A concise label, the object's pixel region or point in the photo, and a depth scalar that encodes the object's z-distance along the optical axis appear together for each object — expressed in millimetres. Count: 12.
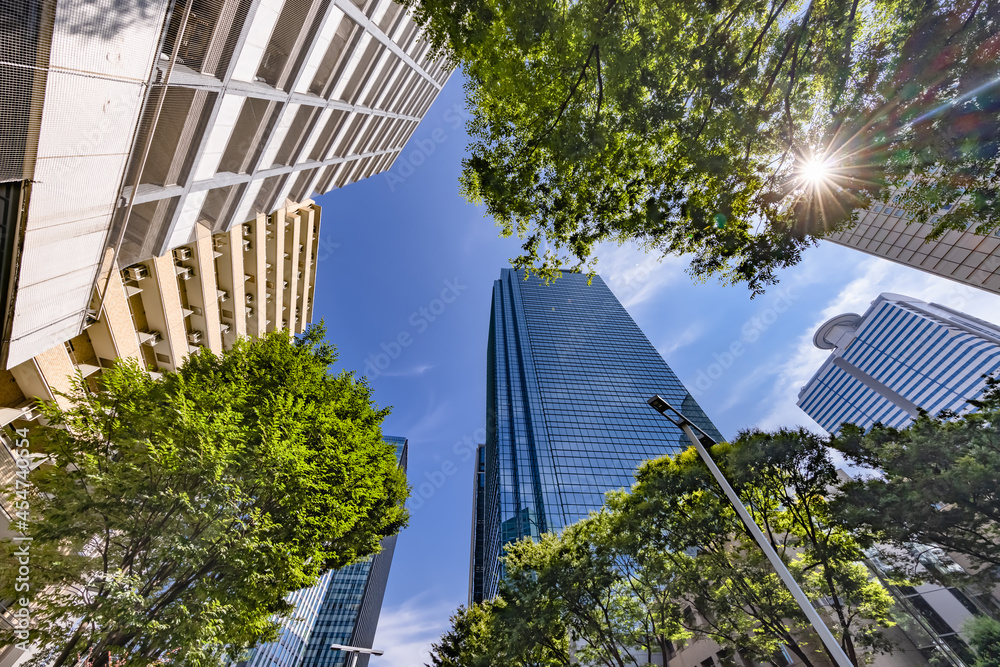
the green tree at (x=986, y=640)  9734
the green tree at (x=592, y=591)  13414
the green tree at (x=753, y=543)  11219
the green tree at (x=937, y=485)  8508
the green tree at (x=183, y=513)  6434
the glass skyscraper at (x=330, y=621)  60719
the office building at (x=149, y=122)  5867
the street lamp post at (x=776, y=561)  5805
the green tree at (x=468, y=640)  15359
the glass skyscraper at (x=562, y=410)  51469
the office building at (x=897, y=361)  77625
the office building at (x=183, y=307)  9766
